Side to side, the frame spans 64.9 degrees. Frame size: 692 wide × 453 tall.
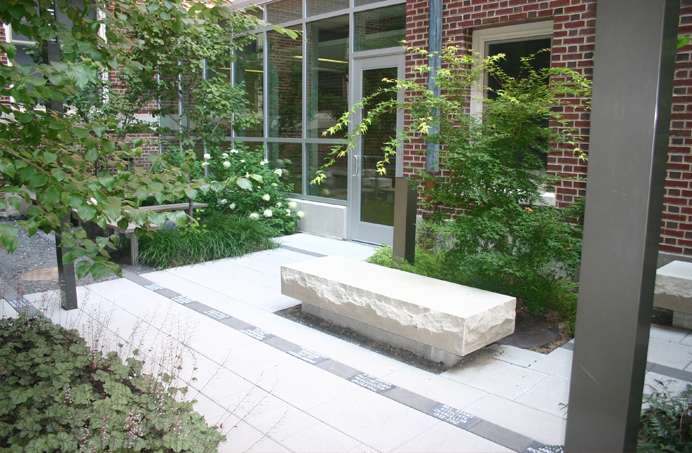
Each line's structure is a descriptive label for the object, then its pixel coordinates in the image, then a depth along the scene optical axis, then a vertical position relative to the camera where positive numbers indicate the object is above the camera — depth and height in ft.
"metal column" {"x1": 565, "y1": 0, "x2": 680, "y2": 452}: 4.81 -0.53
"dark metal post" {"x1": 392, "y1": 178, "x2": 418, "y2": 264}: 17.98 -2.28
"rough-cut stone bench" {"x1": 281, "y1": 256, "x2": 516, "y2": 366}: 12.58 -3.86
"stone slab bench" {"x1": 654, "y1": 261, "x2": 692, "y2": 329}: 15.03 -3.79
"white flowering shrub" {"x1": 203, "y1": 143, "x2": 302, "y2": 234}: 29.45 -2.41
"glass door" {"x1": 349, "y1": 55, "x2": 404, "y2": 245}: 26.04 -0.71
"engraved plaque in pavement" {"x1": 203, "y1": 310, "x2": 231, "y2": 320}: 17.07 -5.18
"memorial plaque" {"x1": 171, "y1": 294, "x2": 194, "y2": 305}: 18.65 -5.16
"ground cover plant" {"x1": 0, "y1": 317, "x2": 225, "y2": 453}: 8.05 -4.20
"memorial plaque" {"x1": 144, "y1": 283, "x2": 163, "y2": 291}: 20.23 -5.14
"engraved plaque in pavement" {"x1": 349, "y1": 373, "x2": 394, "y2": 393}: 12.19 -5.23
